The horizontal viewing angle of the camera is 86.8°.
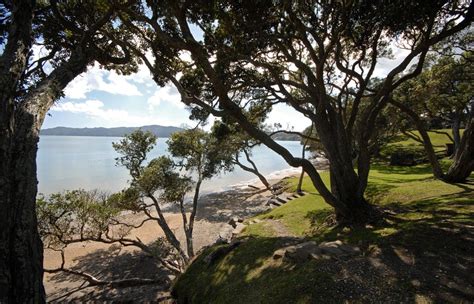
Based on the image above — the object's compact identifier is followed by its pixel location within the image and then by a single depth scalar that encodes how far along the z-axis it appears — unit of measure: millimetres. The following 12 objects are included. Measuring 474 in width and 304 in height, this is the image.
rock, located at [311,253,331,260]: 5074
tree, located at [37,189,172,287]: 10562
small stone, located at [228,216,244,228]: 16891
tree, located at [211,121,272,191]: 19236
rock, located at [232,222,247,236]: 13208
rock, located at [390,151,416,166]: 27167
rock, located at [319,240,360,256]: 5359
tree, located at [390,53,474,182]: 17766
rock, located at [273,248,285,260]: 5900
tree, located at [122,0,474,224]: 6930
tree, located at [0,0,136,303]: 2918
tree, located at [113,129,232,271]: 14094
